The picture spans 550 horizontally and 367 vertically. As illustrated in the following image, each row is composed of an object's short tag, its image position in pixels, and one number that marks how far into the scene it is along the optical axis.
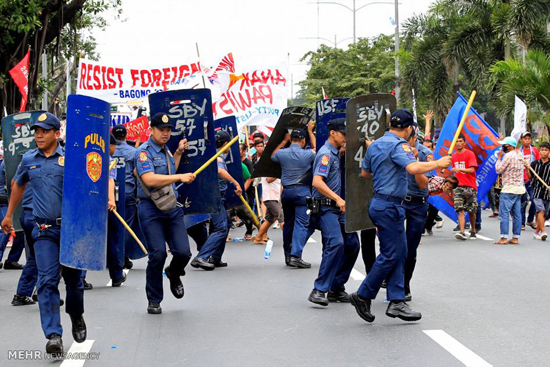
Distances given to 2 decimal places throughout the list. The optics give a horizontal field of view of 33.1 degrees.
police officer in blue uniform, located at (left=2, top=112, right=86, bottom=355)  6.89
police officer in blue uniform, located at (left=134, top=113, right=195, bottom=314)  8.62
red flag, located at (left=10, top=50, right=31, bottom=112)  20.38
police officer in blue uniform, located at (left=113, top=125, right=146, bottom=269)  11.55
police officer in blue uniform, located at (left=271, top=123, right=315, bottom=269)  11.53
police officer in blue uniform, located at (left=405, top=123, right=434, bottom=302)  9.11
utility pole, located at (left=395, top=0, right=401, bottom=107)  42.47
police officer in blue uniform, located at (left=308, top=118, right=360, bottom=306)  9.03
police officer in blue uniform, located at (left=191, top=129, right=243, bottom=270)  12.42
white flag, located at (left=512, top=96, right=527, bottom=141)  19.30
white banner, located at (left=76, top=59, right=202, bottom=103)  19.50
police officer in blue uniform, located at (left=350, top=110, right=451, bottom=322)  7.99
